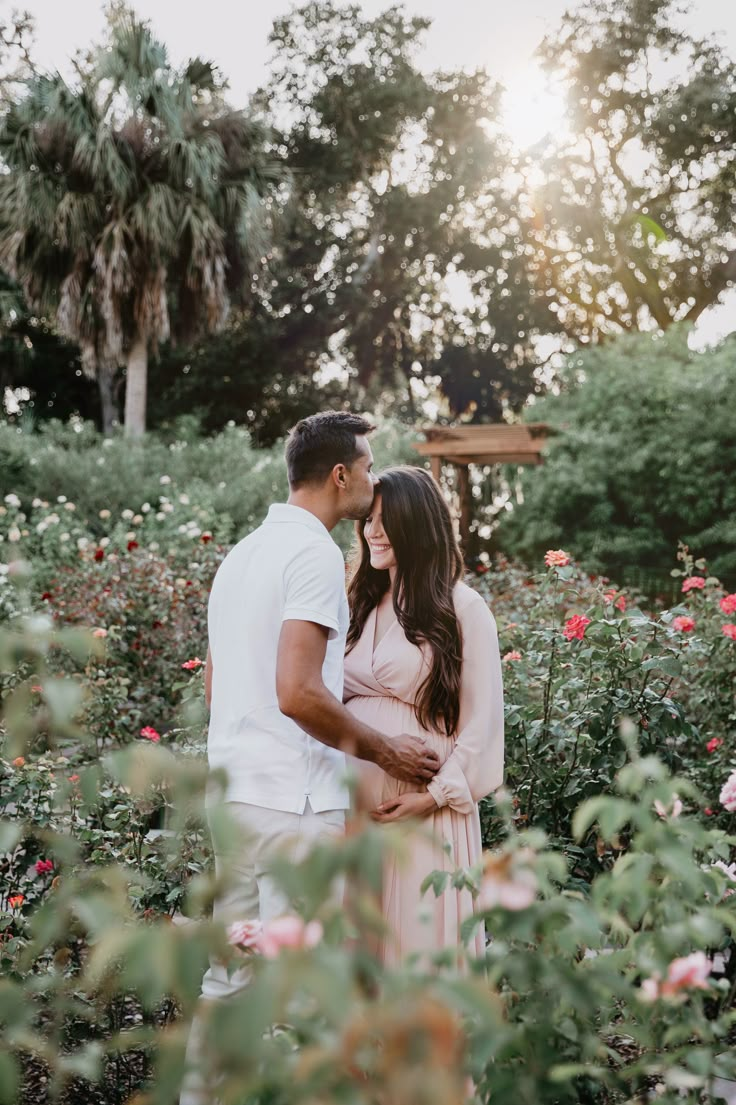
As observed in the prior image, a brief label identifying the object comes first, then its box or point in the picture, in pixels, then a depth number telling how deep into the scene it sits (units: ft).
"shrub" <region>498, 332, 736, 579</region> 43.52
